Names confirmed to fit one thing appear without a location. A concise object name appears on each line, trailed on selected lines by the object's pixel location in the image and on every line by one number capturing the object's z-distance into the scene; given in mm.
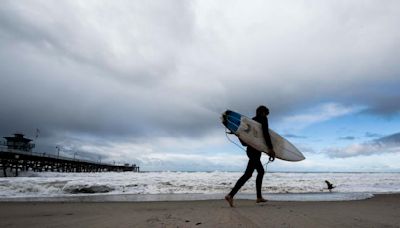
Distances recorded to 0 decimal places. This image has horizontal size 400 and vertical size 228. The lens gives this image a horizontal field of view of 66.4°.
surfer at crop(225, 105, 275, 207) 5574
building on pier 76319
